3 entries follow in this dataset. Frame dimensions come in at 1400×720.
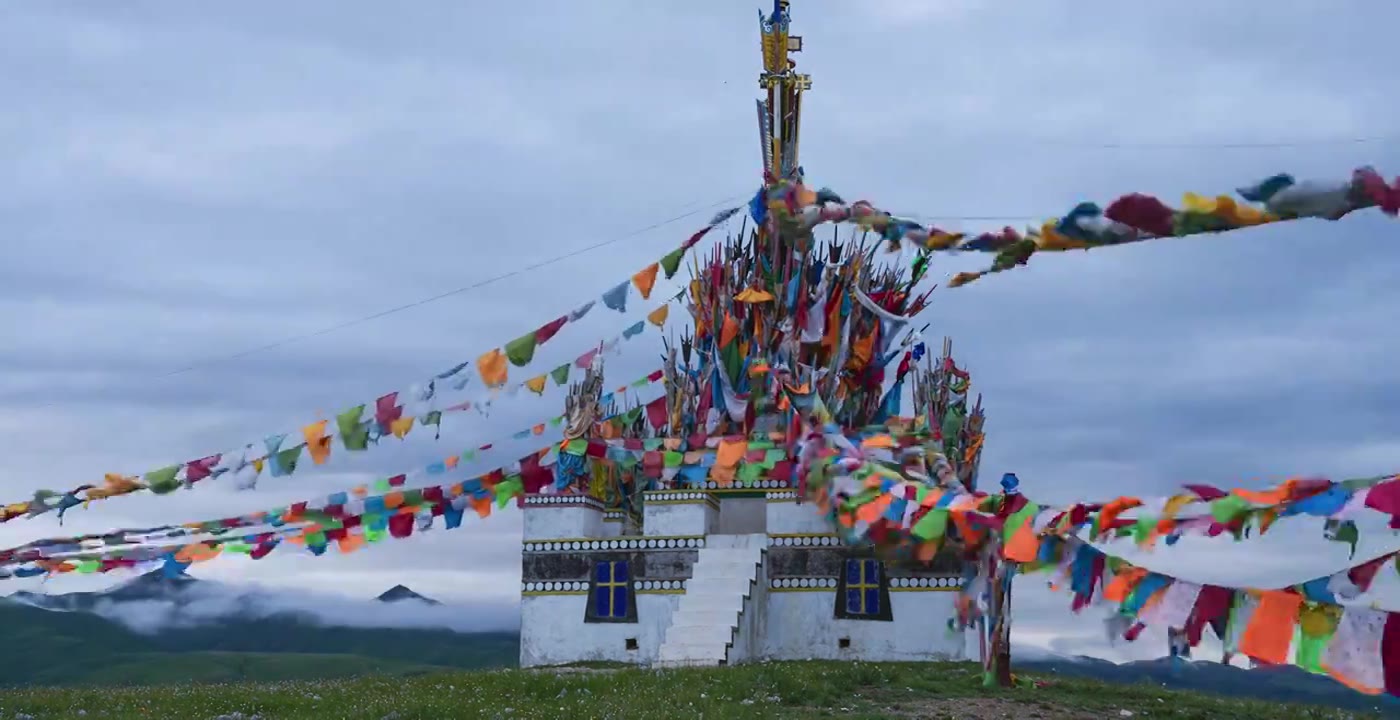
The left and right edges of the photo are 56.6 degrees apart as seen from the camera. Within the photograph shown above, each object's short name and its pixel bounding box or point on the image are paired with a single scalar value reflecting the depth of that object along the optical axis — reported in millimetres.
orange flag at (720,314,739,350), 28391
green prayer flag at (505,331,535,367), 18672
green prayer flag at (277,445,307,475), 17375
